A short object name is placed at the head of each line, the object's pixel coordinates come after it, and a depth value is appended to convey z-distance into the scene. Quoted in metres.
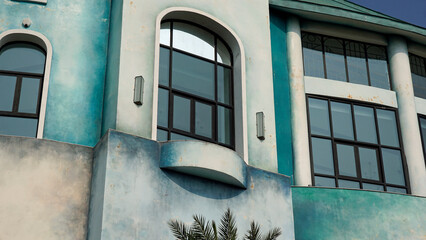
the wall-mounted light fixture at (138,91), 14.54
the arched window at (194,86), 15.51
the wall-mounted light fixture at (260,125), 16.38
